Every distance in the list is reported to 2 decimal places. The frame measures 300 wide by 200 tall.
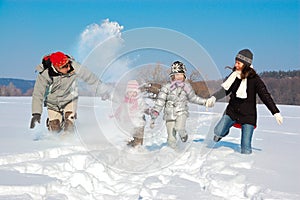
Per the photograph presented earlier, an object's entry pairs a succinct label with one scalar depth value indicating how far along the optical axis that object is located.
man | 6.07
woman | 5.41
